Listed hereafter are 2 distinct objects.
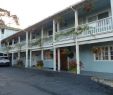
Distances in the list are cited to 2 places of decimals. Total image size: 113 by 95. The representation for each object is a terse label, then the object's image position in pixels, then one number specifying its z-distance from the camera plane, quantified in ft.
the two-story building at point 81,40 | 22.40
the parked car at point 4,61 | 46.32
